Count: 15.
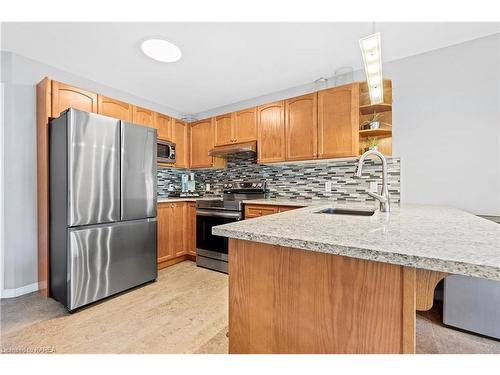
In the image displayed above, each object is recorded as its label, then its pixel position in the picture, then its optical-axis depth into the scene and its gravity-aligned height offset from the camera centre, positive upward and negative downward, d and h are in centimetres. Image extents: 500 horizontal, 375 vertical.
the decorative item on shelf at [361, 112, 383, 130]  239 +69
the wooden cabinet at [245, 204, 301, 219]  257 -26
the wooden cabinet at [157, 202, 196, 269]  296 -61
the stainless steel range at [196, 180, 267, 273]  286 -47
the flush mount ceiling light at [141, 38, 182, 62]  207 +130
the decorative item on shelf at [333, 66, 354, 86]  254 +125
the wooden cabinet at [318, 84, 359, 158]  242 +71
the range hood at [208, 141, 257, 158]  311 +51
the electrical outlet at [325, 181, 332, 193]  286 +0
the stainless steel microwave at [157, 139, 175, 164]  322 +49
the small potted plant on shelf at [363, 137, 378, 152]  248 +49
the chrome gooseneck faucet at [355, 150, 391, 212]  146 -5
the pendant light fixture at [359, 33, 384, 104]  127 +78
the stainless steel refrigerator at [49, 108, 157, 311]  194 -20
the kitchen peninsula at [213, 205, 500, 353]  65 -30
